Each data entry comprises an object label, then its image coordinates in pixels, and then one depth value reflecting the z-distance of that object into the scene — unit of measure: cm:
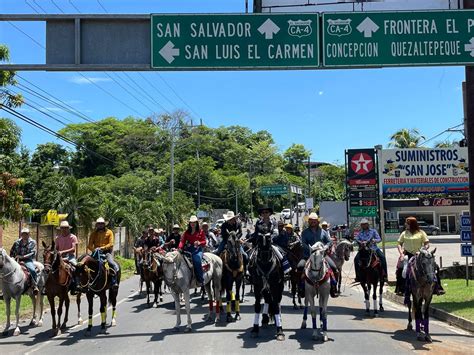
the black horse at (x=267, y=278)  1060
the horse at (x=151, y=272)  1584
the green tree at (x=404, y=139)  6750
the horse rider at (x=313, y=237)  1138
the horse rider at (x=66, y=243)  1234
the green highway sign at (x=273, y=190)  7538
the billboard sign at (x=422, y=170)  4309
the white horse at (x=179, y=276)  1184
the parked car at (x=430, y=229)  6010
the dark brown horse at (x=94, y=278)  1169
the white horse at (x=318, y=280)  1042
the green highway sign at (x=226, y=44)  1209
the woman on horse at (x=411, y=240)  1229
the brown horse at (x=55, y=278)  1153
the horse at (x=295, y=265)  1411
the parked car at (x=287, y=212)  8119
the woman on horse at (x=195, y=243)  1229
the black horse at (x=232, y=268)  1237
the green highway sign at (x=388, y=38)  1214
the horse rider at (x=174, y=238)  1552
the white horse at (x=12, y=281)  1195
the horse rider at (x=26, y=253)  1301
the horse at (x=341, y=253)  1741
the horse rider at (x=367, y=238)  1383
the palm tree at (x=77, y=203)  2669
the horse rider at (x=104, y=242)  1227
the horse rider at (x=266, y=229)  1075
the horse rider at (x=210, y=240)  1757
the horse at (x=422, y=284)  1050
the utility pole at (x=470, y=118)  1639
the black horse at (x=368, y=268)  1376
